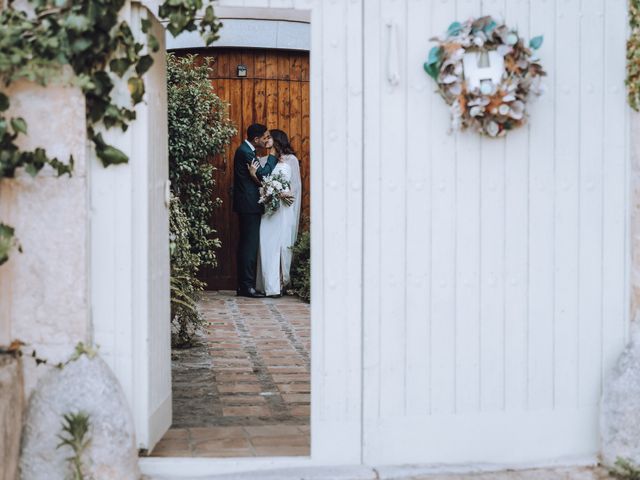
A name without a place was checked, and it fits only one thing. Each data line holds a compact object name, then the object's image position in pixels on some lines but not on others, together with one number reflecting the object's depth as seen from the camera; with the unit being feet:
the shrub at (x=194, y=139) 33.88
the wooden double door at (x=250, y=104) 37.42
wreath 15.29
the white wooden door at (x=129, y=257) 15.20
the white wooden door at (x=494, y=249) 15.76
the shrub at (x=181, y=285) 25.35
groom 35.68
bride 36.01
